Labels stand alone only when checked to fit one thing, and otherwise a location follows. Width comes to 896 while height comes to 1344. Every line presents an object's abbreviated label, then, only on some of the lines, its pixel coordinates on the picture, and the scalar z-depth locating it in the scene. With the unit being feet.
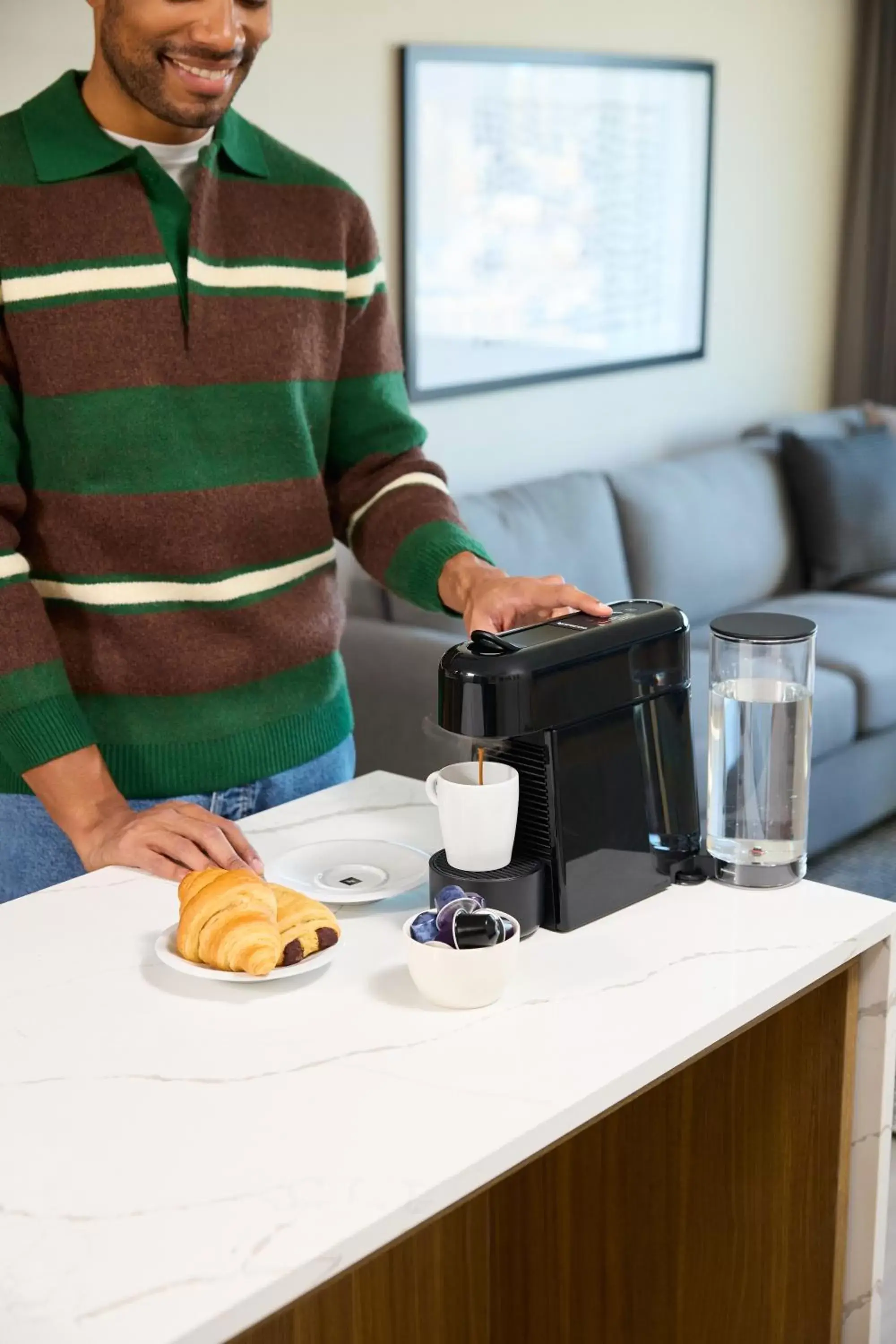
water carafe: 4.74
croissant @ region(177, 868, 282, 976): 4.00
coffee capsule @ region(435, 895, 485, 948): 3.94
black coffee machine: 4.27
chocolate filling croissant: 4.06
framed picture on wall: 12.17
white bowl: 3.84
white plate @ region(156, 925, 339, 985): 4.00
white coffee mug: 4.25
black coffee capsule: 3.92
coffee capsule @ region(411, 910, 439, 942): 3.95
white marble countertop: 2.96
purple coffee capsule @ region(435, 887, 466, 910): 4.09
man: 5.24
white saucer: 4.58
